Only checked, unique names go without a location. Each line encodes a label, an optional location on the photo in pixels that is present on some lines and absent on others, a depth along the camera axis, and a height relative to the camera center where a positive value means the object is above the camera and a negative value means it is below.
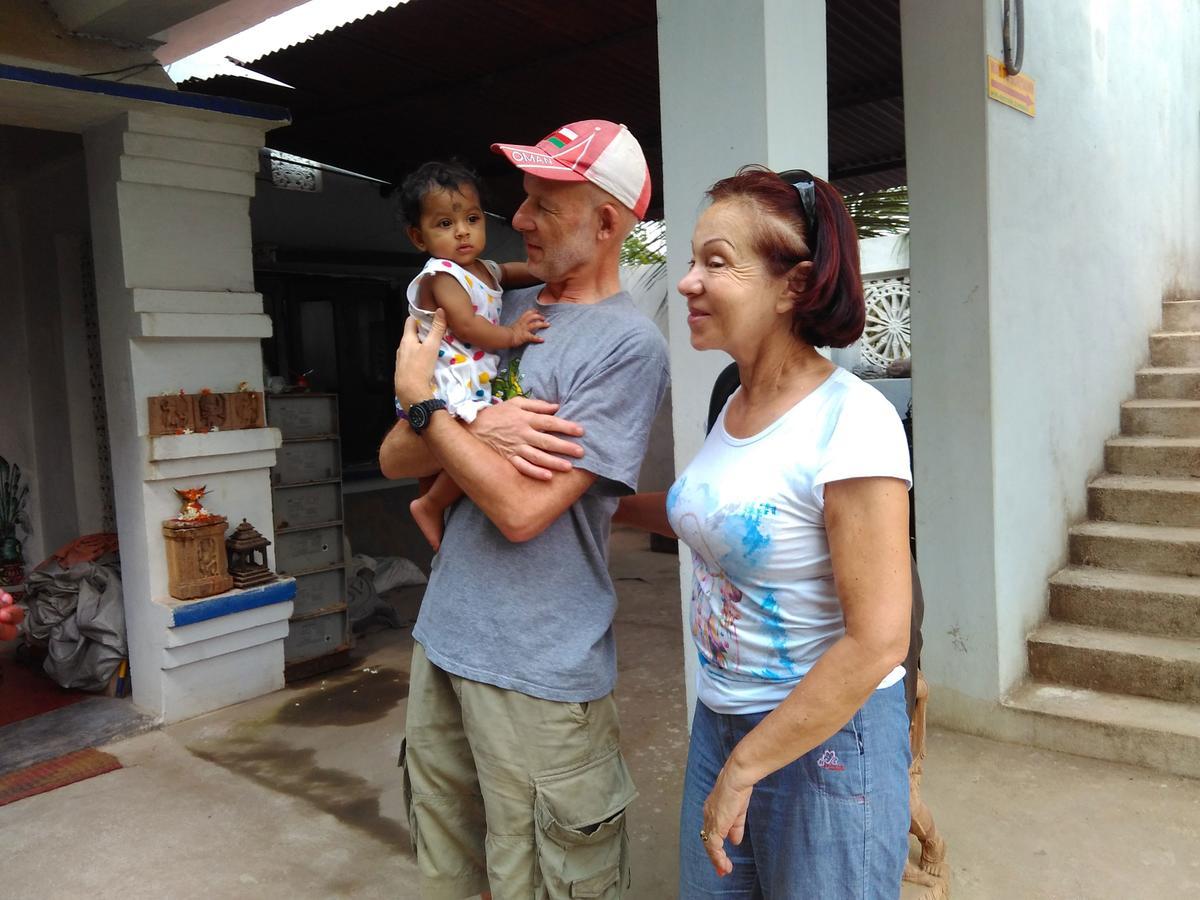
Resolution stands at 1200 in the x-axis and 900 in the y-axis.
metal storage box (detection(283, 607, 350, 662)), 4.46 -1.22
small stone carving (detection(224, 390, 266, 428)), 3.97 -0.04
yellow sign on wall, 3.17 +1.00
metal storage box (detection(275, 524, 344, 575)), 4.55 -0.79
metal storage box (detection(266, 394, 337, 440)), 4.60 -0.09
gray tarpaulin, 4.09 -0.99
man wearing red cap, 1.51 -0.25
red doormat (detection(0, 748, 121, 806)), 3.28 -1.38
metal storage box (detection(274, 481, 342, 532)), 4.60 -0.56
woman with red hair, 1.17 -0.25
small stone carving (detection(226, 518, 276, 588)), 3.95 -0.69
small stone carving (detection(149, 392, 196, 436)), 3.70 -0.05
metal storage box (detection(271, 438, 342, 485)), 4.63 -0.34
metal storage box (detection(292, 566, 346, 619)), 4.56 -1.01
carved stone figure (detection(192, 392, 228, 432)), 3.86 -0.05
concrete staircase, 3.10 -0.99
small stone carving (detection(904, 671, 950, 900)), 2.17 -1.19
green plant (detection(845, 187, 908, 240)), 6.71 +1.20
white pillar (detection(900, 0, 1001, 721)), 3.19 +0.10
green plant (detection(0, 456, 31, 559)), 5.41 -0.57
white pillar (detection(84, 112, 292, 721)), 3.68 +0.25
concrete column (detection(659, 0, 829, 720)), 2.07 +0.63
